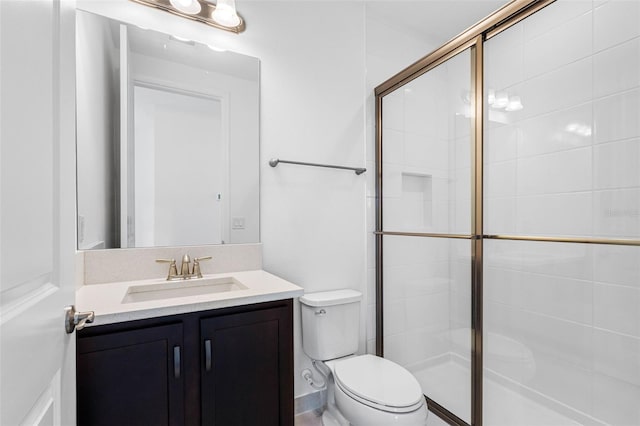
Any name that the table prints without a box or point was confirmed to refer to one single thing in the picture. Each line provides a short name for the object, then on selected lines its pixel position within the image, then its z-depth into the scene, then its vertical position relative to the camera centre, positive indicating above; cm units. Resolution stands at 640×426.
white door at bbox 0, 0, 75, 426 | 38 +1
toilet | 121 -75
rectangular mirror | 130 +34
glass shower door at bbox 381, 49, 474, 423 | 160 -10
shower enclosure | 124 -3
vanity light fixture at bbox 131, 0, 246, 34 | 143 +96
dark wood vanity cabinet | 92 -52
